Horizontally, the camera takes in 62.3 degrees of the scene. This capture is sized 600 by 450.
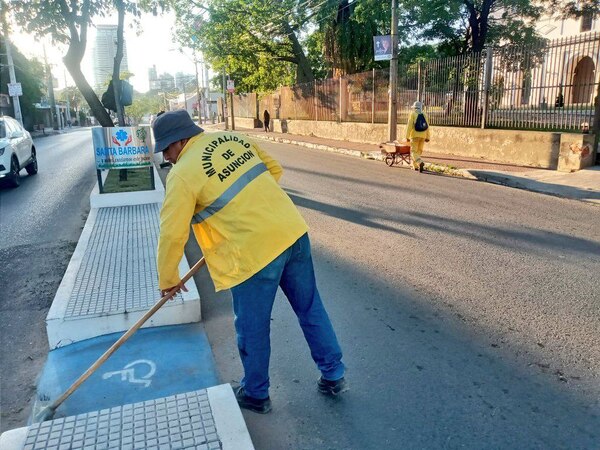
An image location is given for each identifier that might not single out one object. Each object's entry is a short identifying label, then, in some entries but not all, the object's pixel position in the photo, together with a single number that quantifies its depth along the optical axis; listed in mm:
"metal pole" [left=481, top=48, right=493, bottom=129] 13242
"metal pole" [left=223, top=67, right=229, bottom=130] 38281
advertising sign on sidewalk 8656
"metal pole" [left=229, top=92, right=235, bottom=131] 35744
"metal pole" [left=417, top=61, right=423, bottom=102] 16091
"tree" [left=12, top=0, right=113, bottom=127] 10383
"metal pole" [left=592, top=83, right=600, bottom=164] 10891
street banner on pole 15172
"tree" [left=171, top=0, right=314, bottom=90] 26047
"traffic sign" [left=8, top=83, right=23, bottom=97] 31719
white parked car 10992
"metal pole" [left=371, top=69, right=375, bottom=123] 19422
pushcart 12820
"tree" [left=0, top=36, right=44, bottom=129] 43750
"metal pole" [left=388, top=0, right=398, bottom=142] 14945
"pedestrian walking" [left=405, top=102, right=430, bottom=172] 11703
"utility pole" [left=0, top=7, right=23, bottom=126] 32656
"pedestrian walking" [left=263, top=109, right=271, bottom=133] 31056
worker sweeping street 2598
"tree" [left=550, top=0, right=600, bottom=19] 17959
